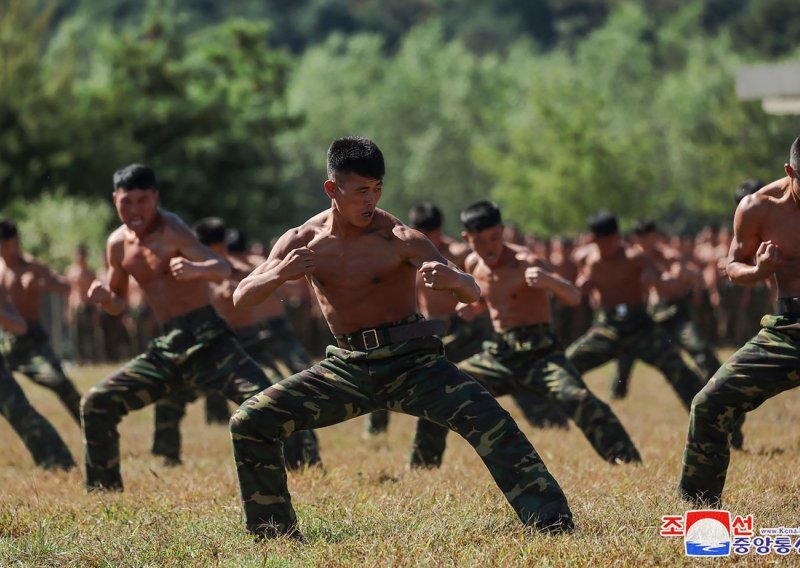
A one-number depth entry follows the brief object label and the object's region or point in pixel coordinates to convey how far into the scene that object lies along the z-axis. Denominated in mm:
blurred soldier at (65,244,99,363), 46187
